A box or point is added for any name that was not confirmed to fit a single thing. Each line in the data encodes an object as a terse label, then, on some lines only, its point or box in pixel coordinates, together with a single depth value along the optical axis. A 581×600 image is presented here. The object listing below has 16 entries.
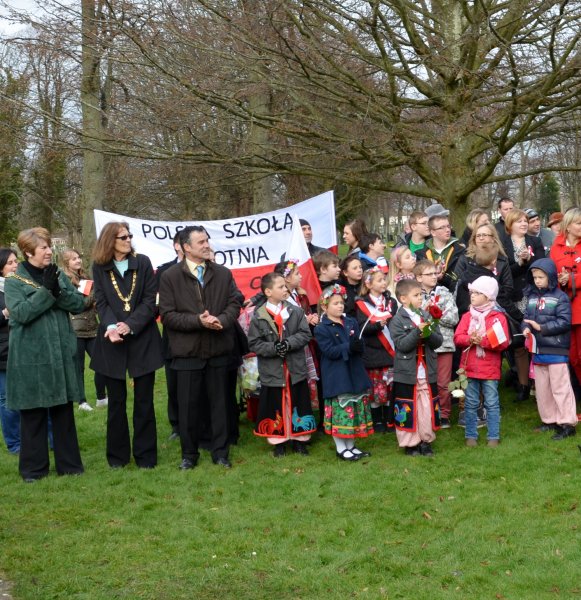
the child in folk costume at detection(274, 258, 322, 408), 8.27
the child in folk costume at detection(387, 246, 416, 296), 8.40
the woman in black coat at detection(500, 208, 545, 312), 8.87
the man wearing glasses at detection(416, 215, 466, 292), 8.87
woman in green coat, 7.35
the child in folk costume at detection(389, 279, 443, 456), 7.65
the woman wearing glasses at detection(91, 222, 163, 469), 7.65
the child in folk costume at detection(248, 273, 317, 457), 7.95
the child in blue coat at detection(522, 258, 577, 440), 7.89
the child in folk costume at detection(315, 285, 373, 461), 7.84
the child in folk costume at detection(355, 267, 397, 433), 8.09
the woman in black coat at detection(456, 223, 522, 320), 8.30
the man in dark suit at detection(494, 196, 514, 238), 9.58
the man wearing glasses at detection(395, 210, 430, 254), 9.35
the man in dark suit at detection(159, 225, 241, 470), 7.64
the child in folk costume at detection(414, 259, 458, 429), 8.16
